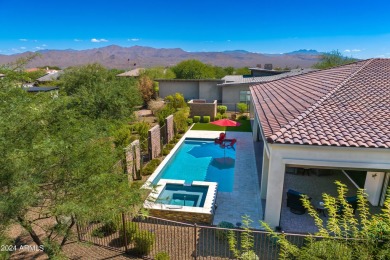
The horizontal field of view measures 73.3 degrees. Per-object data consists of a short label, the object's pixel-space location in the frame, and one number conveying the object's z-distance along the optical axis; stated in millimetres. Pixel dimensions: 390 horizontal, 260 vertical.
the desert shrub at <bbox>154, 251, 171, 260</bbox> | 8523
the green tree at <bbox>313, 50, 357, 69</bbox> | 69000
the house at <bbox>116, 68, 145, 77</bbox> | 58275
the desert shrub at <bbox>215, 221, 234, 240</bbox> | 9753
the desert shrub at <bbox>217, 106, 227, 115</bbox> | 33688
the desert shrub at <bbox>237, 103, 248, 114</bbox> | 33594
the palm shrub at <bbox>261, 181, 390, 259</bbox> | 5832
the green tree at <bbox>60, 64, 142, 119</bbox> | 20805
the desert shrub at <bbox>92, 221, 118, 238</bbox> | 10336
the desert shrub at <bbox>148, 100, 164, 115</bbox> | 33062
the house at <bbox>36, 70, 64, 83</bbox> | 55544
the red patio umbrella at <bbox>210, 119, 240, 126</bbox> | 20616
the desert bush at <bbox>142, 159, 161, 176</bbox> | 16328
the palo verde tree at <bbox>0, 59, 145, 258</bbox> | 5305
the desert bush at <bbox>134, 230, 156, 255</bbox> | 9266
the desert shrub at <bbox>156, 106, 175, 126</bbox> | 23200
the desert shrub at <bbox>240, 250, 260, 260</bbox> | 6546
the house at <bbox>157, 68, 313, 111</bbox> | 36375
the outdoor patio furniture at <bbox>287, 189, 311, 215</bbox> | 11555
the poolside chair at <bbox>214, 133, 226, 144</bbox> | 21047
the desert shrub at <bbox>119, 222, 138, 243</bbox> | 9703
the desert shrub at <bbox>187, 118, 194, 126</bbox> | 29177
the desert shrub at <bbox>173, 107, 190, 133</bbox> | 24788
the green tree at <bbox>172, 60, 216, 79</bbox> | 63094
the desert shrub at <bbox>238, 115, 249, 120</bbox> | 31478
